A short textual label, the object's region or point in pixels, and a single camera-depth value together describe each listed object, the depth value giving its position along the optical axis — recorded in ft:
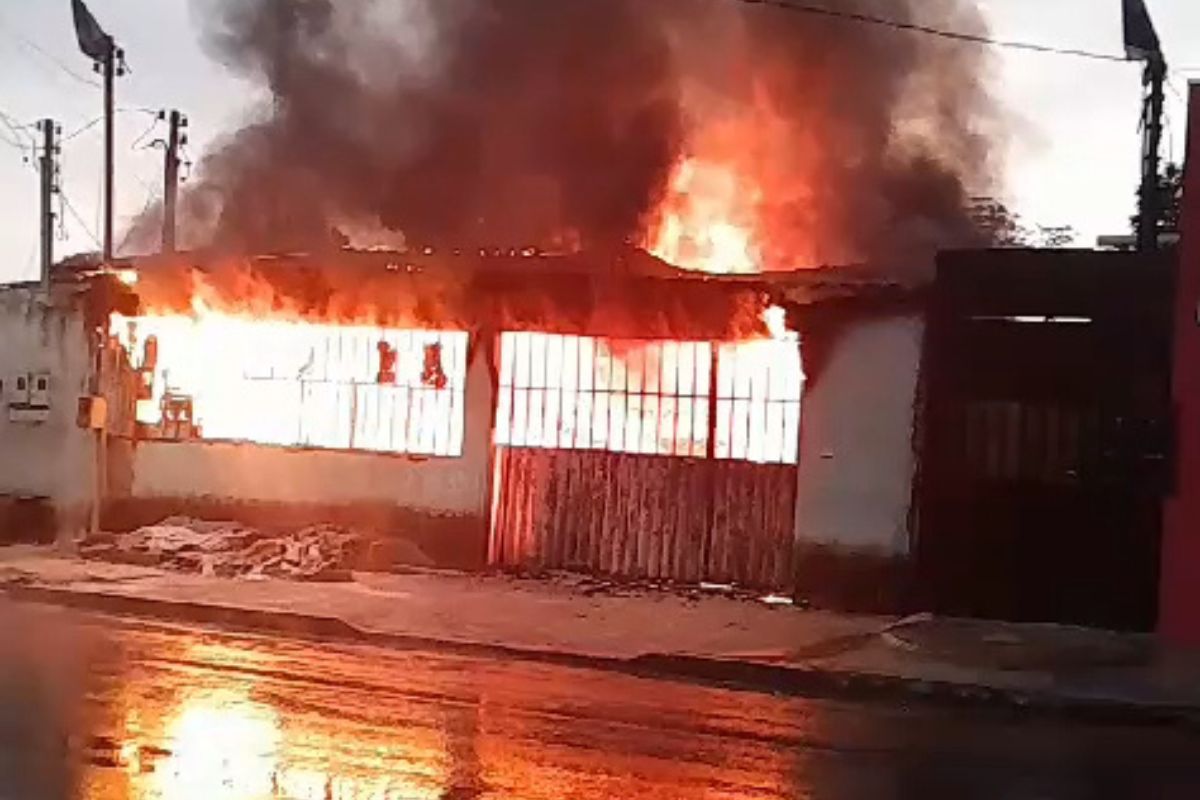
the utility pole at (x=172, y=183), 105.19
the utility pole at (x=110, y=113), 91.30
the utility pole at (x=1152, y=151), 77.97
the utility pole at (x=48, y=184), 72.82
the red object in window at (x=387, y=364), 62.90
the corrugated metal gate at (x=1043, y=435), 51.83
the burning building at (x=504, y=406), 56.08
